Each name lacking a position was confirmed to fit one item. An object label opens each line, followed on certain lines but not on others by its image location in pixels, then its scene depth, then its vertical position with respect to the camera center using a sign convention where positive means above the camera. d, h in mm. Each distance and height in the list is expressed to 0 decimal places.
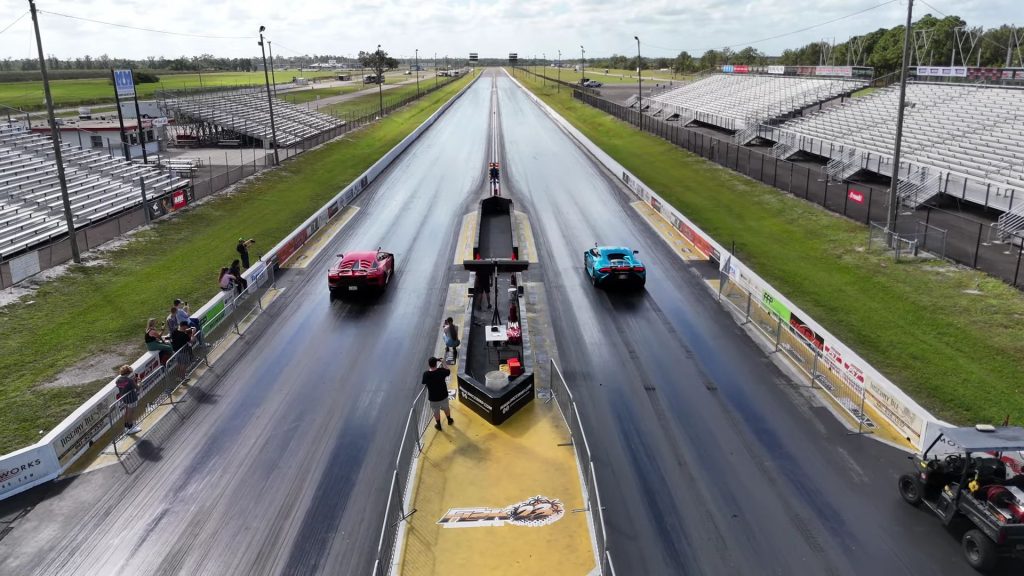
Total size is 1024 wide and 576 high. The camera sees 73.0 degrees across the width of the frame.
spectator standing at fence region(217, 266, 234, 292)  22328 -5551
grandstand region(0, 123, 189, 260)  32219 -4491
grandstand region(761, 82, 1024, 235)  33969 -3380
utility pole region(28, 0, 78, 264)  25856 -1657
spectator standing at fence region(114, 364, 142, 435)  15547 -6308
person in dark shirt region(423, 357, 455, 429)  14242 -5771
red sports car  23953 -5875
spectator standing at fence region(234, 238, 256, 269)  25438 -5295
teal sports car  24453 -5957
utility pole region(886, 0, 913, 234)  25922 -2206
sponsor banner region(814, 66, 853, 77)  70188 +1852
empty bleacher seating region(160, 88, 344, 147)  68250 -1369
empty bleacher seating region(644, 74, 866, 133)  66562 -817
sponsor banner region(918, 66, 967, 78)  57684 +1270
